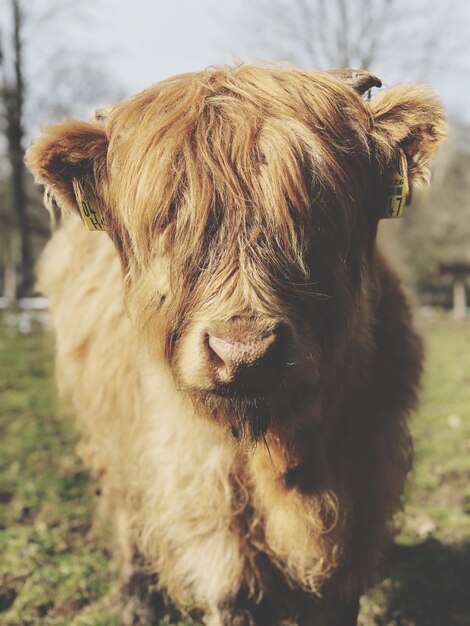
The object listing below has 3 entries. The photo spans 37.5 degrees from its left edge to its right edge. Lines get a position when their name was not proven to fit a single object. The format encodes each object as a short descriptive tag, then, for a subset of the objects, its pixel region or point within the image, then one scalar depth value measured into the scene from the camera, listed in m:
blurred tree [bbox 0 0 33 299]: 17.58
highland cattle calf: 1.94
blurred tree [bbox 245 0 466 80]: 20.50
